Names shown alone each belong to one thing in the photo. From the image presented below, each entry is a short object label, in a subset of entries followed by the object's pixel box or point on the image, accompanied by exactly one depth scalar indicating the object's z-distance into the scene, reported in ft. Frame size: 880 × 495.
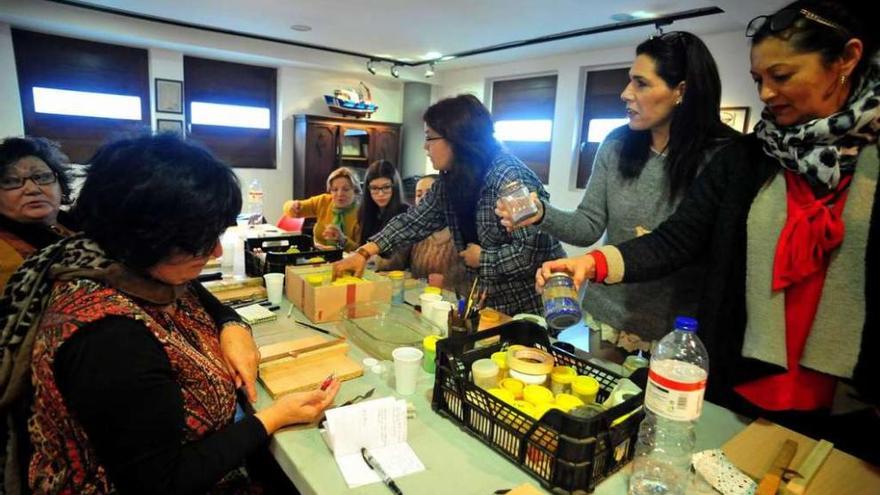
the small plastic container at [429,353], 4.29
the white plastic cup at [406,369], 3.87
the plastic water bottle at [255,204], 13.32
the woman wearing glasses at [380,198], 10.08
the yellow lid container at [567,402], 3.22
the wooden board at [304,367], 3.92
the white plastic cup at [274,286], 5.94
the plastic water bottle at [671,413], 2.73
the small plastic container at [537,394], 3.27
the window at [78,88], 14.76
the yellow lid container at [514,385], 3.38
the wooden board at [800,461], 2.90
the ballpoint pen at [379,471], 2.85
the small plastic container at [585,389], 3.37
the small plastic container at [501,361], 3.62
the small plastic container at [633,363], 4.12
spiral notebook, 5.36
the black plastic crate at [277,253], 6.51
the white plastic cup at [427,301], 5.43
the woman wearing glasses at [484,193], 6.21
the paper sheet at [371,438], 3.02
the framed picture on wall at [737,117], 12.56
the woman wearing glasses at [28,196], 5.58
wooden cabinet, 18.22
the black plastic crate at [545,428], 2.77
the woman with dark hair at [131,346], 2.69
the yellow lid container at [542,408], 3.14
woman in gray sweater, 4.42
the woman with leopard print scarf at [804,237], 2.96
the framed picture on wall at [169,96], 16.42
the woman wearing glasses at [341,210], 11.09
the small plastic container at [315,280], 5.55
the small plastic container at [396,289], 6.07
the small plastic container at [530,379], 3.48
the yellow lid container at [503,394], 3.29
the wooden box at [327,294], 5.40
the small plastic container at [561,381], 3.49
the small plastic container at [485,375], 3.44
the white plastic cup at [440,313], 5.27
